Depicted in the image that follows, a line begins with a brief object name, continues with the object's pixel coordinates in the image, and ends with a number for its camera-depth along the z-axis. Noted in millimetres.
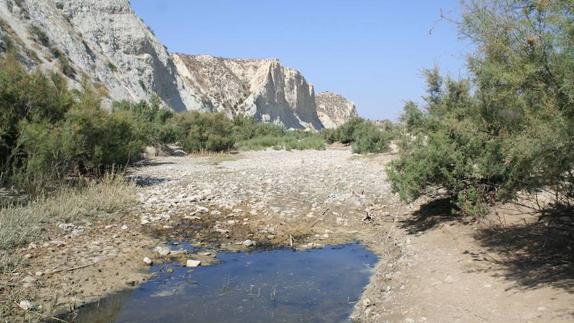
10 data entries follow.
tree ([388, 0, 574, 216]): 4258
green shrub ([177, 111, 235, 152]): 25531
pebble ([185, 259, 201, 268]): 7117
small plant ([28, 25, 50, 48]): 31778
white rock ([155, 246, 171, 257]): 7477
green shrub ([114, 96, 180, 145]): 22016
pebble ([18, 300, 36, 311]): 5098
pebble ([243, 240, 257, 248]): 8266
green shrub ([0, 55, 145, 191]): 9852
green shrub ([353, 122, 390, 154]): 23766
